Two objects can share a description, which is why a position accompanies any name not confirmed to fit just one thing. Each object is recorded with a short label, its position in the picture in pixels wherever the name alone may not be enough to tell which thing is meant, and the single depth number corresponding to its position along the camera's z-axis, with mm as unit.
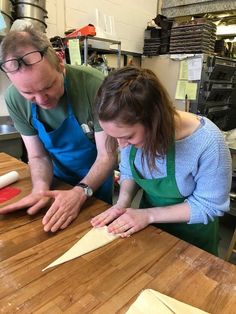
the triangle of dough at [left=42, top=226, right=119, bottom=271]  674
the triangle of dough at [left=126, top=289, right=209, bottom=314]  536
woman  679
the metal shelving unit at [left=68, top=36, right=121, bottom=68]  2252
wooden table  552
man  846
